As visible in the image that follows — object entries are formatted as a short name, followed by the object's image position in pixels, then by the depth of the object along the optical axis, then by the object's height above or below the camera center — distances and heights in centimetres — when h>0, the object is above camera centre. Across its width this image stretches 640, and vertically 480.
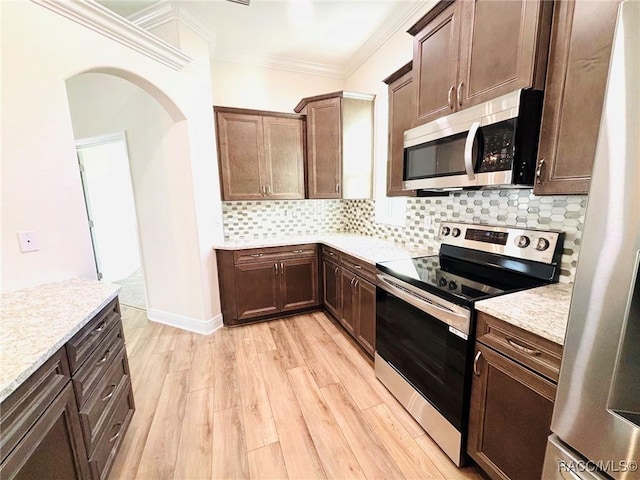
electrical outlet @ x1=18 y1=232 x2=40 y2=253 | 149 -22
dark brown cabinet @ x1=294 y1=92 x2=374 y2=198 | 291 +57
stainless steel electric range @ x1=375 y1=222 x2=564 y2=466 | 133 -62
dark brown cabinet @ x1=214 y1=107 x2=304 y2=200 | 286 +48
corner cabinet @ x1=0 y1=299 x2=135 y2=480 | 79 -77
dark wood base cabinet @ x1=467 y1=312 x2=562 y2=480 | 100 -83
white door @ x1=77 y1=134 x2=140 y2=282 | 459 -20
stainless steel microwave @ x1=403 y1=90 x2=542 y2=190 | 123 +26
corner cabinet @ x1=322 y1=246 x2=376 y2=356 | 220 -90
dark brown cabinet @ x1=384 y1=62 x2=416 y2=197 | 204 +59
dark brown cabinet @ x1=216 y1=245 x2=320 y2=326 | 288 -91
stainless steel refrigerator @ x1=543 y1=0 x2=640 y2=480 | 62 -27
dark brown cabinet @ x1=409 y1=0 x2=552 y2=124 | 118 +72
